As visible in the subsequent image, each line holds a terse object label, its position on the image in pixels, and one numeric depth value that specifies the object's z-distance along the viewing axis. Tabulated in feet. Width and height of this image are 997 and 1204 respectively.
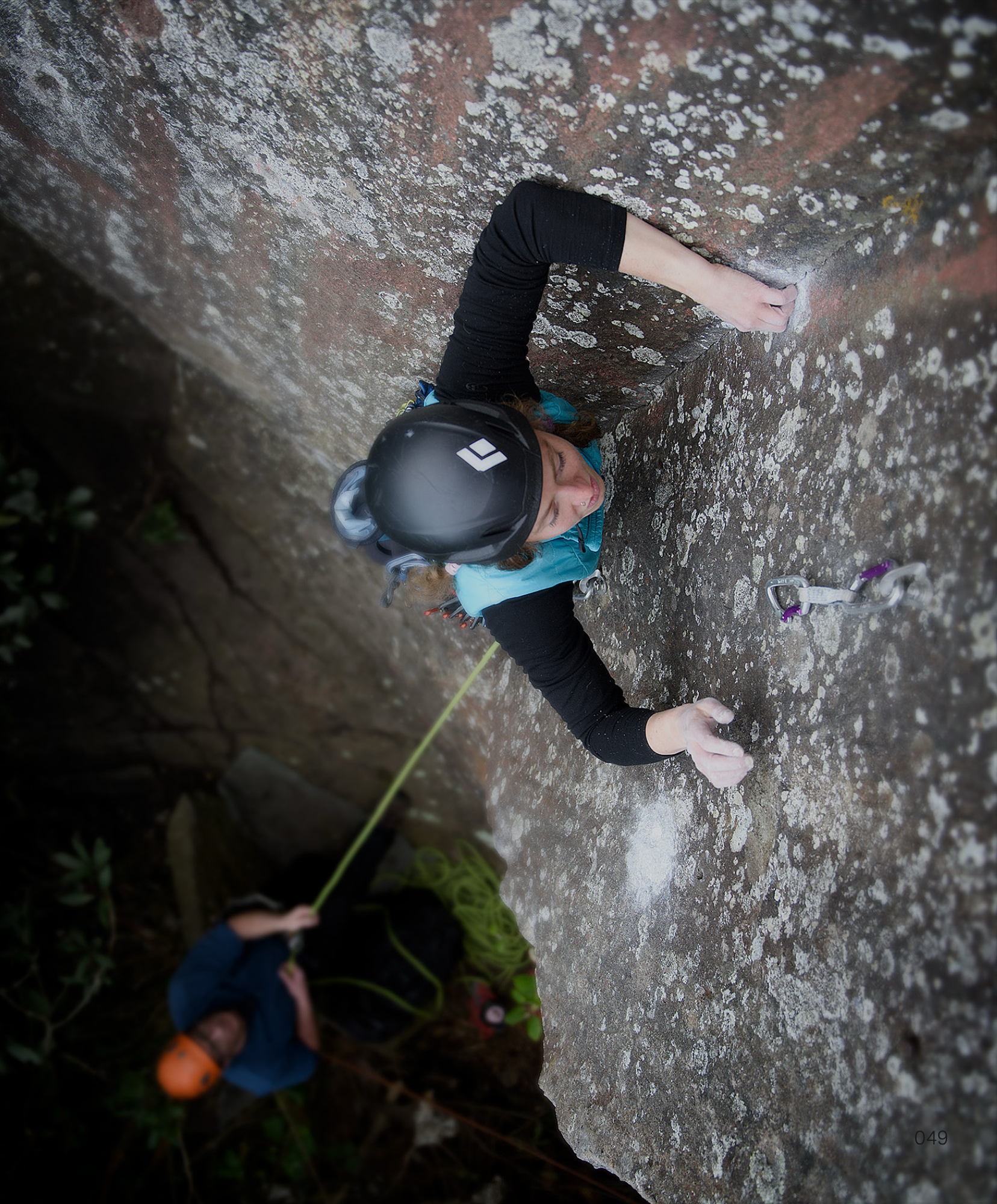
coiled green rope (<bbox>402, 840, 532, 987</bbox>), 11.80
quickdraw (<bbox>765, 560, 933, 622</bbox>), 3.45
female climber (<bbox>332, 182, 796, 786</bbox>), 4.53
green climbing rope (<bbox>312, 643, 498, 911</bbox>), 7.90
